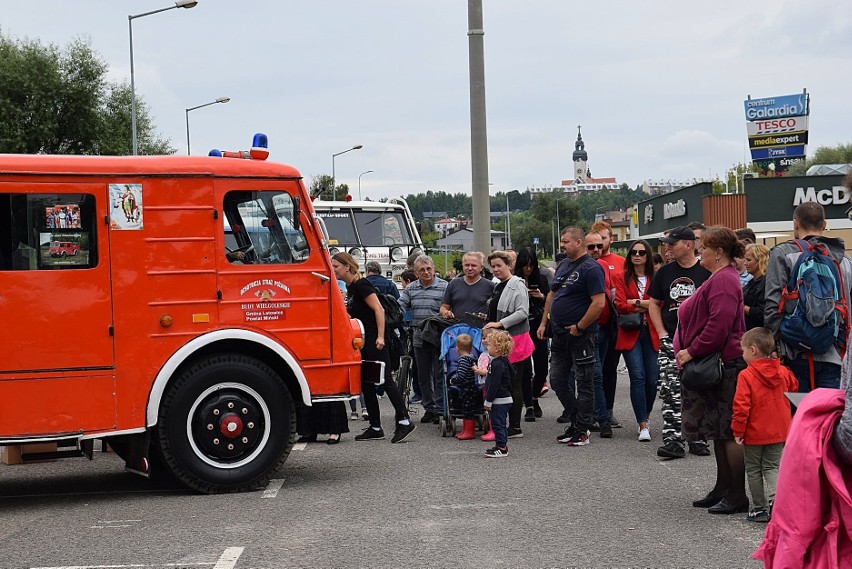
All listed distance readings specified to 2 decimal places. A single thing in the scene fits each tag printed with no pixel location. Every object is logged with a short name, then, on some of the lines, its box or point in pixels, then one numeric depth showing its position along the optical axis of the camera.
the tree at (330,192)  63.06
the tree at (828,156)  100.70
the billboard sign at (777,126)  64.25
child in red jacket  6.96
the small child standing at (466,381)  11.28
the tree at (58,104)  47.59
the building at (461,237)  82.97
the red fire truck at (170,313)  8.06
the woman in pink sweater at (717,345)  7.61
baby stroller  11.42
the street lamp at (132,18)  30.77
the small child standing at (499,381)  10.34
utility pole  16.36
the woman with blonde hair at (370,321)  11.25
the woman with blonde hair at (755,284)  9.76
